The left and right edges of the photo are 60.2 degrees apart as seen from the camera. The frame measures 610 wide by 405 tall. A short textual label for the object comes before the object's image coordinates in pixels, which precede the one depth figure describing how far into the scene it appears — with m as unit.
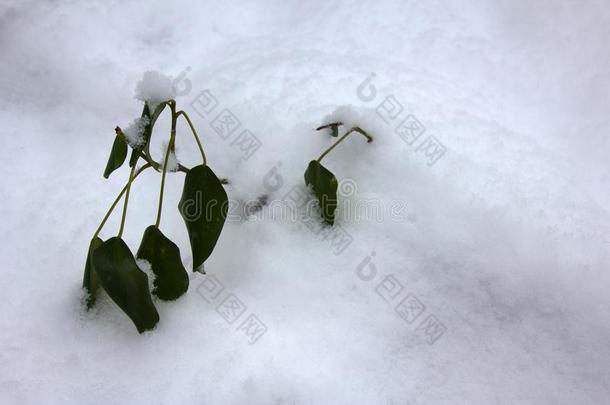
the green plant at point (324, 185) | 0.72
